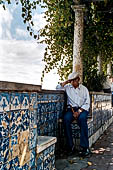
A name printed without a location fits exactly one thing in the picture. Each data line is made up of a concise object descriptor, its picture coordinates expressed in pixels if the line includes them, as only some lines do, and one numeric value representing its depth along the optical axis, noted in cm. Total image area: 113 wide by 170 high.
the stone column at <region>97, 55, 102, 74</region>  1090
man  444
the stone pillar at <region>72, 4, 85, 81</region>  648
